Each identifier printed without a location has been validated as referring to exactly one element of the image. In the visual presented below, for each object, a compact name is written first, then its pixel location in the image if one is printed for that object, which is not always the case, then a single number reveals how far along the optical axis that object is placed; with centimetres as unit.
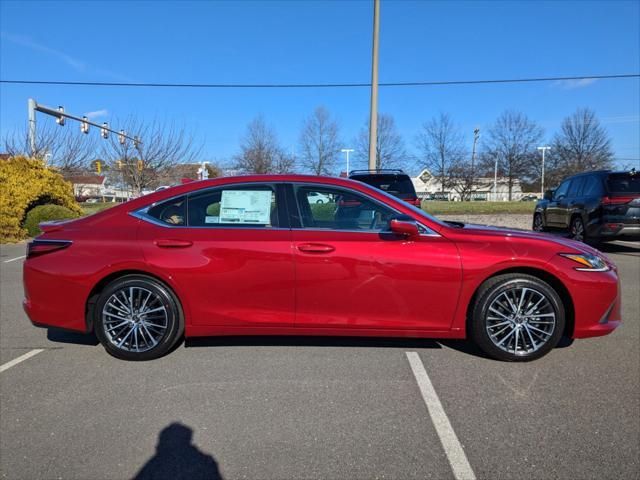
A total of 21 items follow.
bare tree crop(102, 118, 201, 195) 2302
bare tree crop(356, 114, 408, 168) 4078
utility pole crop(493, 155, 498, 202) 4625
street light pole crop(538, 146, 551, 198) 4539
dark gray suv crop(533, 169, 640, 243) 962
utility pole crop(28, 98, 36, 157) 1978
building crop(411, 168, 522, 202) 4541
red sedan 373
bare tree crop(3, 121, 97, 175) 2352
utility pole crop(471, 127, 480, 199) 4350
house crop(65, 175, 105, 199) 2604
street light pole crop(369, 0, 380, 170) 1513
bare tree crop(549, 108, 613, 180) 4368
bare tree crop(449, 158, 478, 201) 4328
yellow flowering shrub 1390
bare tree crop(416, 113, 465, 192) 4362
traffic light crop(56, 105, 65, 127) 2224
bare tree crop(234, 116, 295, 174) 3031
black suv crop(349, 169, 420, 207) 984
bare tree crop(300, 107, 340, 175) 3522
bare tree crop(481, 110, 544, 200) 4631
